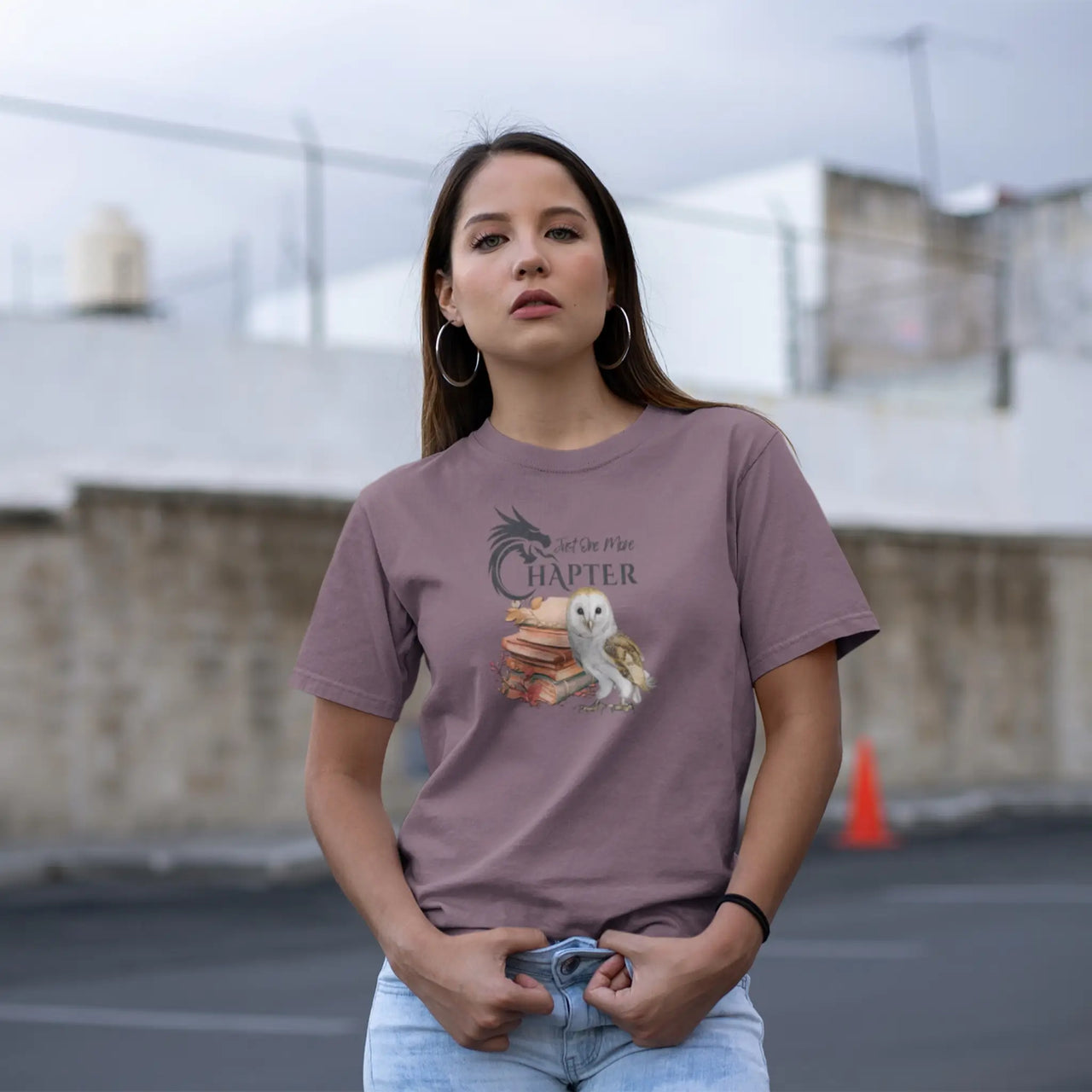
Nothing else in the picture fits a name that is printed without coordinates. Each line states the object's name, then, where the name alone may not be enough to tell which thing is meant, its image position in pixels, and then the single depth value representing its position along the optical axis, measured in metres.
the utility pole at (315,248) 15.25
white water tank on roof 17.84
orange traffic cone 14.59
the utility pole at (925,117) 25.61
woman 2.04
